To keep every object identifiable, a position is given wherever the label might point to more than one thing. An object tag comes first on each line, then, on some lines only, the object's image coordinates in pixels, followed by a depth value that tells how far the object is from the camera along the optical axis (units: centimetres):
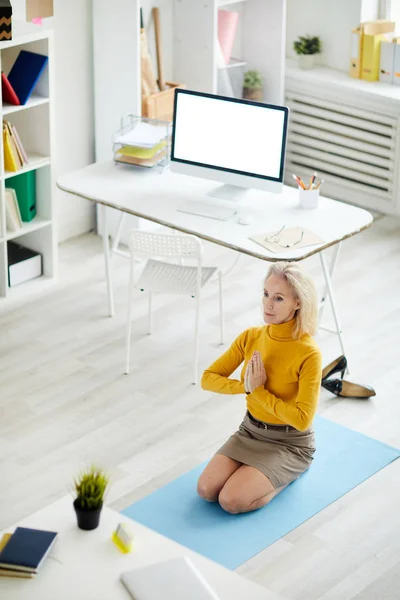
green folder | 531
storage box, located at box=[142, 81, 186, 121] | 566
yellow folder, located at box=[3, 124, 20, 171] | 503
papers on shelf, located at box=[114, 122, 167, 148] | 504
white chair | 440
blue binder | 504
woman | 363
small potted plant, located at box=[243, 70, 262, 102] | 643
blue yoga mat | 360
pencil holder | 472
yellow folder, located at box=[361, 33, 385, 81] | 631
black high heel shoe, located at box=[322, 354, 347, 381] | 460
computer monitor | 466
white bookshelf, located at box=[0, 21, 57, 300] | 504
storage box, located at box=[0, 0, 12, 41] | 472
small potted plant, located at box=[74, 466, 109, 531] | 269
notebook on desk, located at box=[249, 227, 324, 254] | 432
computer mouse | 456
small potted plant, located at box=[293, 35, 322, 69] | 661
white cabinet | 628
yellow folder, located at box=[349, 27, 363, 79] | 636
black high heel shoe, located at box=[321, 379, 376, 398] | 451
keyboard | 461
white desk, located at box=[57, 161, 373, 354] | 445
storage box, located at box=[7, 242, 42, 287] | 539
